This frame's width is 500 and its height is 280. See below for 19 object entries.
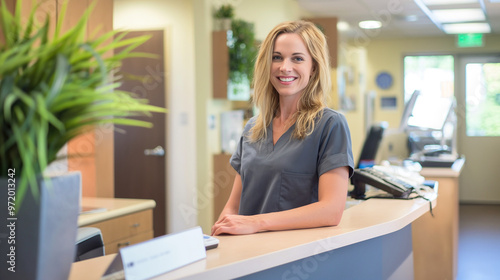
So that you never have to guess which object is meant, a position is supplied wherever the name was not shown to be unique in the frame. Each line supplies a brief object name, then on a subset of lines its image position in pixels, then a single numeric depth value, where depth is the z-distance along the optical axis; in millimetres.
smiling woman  1807
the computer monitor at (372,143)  4023
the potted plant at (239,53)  5453
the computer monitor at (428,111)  5012
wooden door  5559
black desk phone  2457
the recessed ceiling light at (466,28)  8180
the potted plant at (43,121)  1041
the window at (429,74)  9438
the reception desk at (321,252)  1396
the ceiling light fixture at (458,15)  6969
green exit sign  9148
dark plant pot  1098
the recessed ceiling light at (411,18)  7406
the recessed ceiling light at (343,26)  7994
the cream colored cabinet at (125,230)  2872
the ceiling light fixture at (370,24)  7914
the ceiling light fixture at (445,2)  6254
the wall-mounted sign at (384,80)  9617
